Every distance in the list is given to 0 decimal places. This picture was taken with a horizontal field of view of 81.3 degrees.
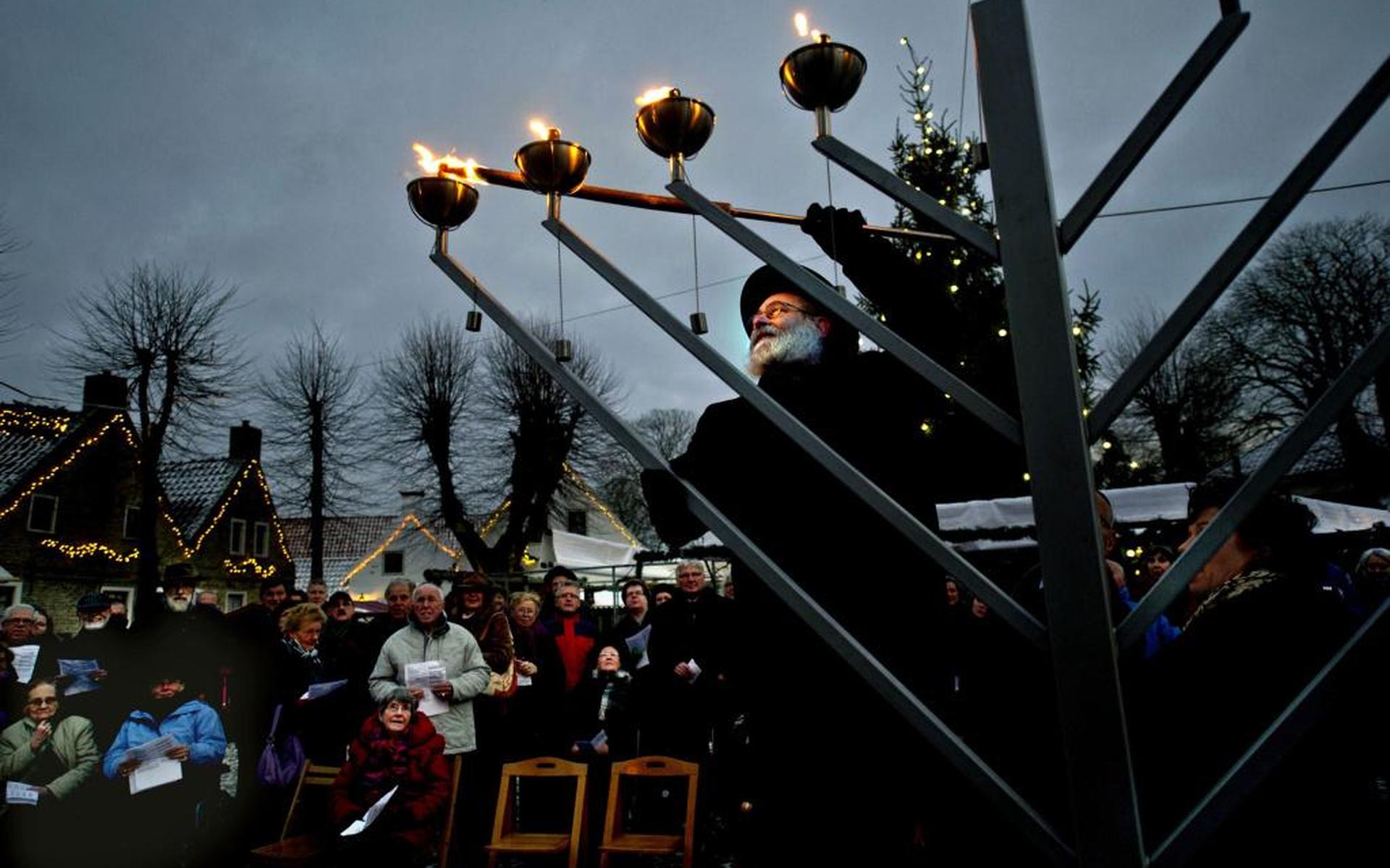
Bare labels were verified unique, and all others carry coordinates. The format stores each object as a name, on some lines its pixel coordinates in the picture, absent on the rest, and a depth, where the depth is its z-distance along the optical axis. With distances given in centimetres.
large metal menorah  100
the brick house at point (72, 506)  1975
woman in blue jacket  495
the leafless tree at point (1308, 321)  1889
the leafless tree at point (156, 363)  1642
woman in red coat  433
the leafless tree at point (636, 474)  3922
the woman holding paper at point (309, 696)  582
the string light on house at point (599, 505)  2658
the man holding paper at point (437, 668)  531
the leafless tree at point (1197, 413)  2181
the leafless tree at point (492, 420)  2414
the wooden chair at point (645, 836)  447
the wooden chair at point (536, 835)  461
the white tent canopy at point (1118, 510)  745
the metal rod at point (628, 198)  213
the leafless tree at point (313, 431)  2319
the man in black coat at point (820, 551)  155
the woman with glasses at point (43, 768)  471
